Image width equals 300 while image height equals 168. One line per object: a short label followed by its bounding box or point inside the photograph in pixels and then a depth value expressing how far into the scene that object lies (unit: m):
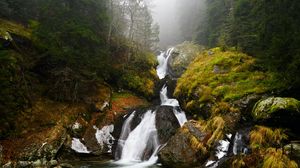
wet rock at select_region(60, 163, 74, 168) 10.23
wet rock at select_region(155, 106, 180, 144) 12.93
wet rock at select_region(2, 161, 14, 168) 9.68
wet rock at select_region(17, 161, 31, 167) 10.02
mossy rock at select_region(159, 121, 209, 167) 10.41
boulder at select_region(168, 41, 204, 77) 26.38
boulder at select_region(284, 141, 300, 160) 8.27
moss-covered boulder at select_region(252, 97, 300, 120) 9.36
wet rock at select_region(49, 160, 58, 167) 10.45
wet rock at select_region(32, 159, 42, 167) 10.23
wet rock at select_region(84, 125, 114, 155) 12.85
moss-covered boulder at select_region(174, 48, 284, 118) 11.51
